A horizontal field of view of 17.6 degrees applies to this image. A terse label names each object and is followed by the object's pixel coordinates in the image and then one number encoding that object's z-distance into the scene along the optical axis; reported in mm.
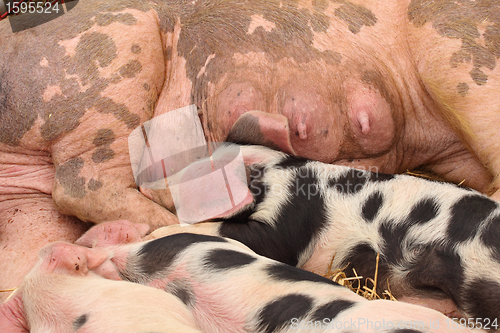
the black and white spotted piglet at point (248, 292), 2025
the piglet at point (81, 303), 2034
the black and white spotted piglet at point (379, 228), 2150
